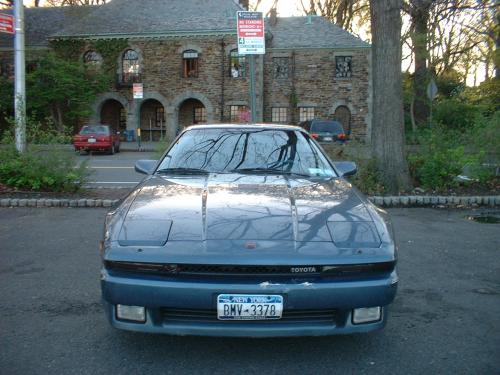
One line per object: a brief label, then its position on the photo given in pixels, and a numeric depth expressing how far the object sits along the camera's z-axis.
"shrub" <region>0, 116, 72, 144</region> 9.66
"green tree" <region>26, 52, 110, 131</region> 30.20
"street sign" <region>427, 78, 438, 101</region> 25.95
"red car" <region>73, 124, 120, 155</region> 23.83
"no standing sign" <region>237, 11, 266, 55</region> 8.63
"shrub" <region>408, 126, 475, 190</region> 9.85
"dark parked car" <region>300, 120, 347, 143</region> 21.83
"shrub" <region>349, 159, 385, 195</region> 9.69
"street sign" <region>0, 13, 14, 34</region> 12.35
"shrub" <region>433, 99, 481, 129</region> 31.83
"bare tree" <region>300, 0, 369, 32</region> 39.16
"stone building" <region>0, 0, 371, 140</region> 32.25
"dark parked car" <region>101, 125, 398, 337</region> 2.85
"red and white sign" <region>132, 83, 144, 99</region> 25.55
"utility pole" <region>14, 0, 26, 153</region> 10.70
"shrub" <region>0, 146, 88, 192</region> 9.67
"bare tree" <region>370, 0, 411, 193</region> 9.86
